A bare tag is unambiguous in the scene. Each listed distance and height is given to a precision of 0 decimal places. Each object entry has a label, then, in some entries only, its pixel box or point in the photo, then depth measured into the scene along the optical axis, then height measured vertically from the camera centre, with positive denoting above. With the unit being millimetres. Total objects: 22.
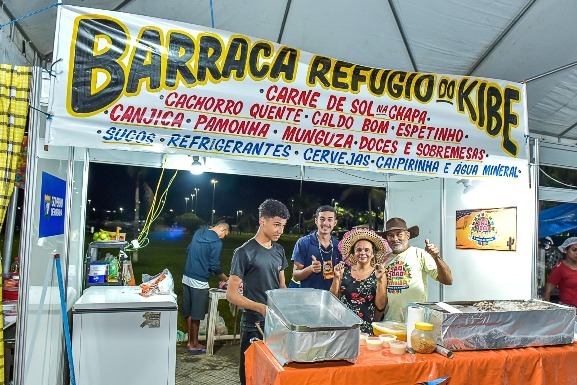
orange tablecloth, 1912 -732
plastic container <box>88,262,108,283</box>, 3941 -579
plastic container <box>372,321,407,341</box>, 2441 -659
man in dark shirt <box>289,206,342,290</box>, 3926 -370
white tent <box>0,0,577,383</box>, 3098 +1529
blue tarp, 4914 +52
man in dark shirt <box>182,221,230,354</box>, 5020 -728
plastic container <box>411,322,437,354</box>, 2158 -615
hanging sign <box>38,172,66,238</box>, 2316 +19
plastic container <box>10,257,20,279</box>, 3627 -578
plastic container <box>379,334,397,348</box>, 2279 -666
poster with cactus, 3674 -72
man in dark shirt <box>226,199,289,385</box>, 3115 -425
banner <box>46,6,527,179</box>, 2207 +677
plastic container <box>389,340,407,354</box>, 2174 -667
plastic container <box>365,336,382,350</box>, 2234 -668
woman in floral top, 2959 -422
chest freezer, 2977 -940
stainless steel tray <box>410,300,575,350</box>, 2227 -567
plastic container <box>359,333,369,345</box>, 2350 -684
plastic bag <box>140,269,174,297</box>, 3447 -621
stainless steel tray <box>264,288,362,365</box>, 1886 -546
